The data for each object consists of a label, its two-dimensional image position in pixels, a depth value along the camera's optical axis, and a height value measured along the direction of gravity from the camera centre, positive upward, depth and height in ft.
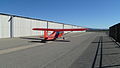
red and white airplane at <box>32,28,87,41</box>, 41.40 -1.66
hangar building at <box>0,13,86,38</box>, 55.30 +5.57
